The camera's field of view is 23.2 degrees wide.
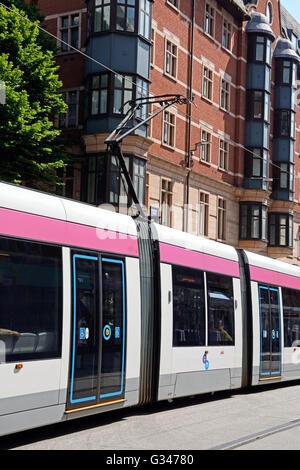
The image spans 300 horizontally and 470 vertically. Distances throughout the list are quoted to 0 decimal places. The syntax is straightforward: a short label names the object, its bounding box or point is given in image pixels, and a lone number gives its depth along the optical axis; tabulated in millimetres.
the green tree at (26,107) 22578
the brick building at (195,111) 28078
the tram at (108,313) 7898
